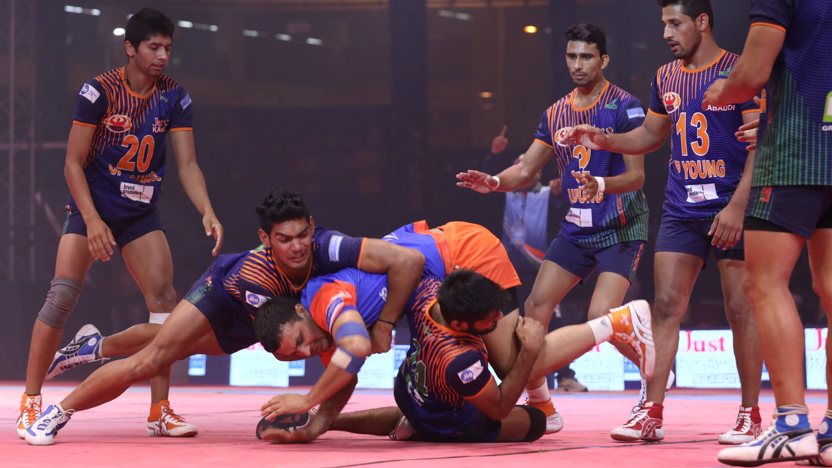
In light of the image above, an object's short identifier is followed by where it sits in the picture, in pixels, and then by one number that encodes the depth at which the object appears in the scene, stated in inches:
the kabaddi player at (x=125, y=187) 294.2
